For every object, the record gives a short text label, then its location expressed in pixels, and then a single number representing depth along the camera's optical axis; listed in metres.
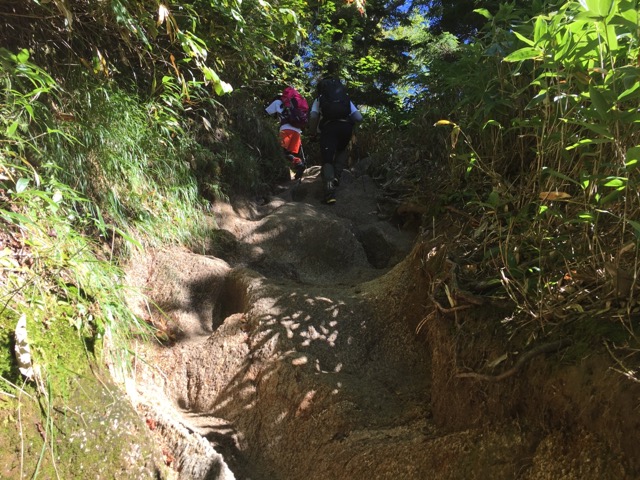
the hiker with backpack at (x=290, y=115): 7.46
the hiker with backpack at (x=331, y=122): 6.86
